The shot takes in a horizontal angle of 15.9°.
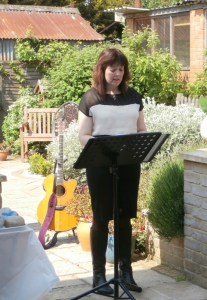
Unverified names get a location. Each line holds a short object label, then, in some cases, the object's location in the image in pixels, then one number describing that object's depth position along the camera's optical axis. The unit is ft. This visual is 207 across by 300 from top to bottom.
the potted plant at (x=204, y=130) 19.28
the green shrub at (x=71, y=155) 30.15
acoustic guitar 23.29
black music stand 15.10
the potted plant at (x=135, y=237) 20.58
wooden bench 46.93
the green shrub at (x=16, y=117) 52.37
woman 16.89
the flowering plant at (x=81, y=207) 22.39
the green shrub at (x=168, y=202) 18.96
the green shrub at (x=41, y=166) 40.35
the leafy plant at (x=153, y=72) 49.13
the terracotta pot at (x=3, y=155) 49.48
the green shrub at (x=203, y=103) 35.69
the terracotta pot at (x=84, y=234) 21.83
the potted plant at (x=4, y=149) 49.55
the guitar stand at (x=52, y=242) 23.14
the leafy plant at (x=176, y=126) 28.31
